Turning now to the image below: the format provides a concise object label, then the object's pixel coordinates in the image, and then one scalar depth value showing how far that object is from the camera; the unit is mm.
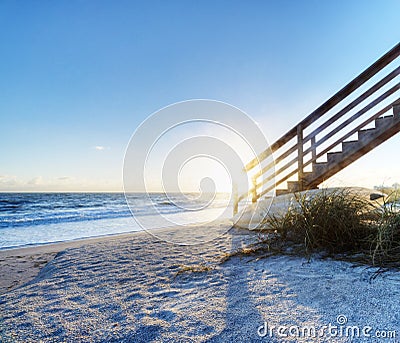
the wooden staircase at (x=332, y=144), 4117
